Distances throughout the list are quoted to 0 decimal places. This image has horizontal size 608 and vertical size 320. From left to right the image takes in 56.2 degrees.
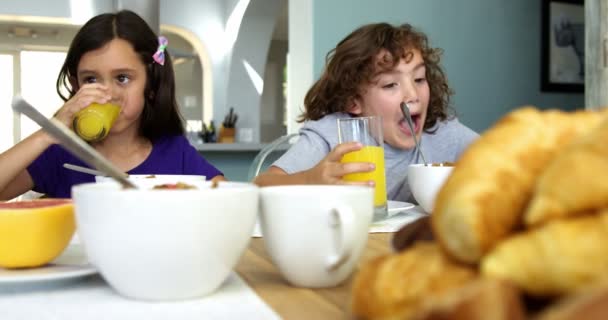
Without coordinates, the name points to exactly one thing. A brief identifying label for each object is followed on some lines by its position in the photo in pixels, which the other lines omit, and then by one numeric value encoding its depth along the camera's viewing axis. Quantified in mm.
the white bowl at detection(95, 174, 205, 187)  648
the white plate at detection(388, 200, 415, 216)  982
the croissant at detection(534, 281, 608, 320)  184
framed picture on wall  3072
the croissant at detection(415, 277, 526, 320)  207
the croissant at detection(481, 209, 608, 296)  233
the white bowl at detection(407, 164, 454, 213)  947
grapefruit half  521
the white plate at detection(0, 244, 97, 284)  480
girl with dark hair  1514
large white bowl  404
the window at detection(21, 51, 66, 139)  7517
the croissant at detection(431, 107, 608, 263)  269
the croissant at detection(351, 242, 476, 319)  283
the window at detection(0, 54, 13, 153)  7242
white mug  454
